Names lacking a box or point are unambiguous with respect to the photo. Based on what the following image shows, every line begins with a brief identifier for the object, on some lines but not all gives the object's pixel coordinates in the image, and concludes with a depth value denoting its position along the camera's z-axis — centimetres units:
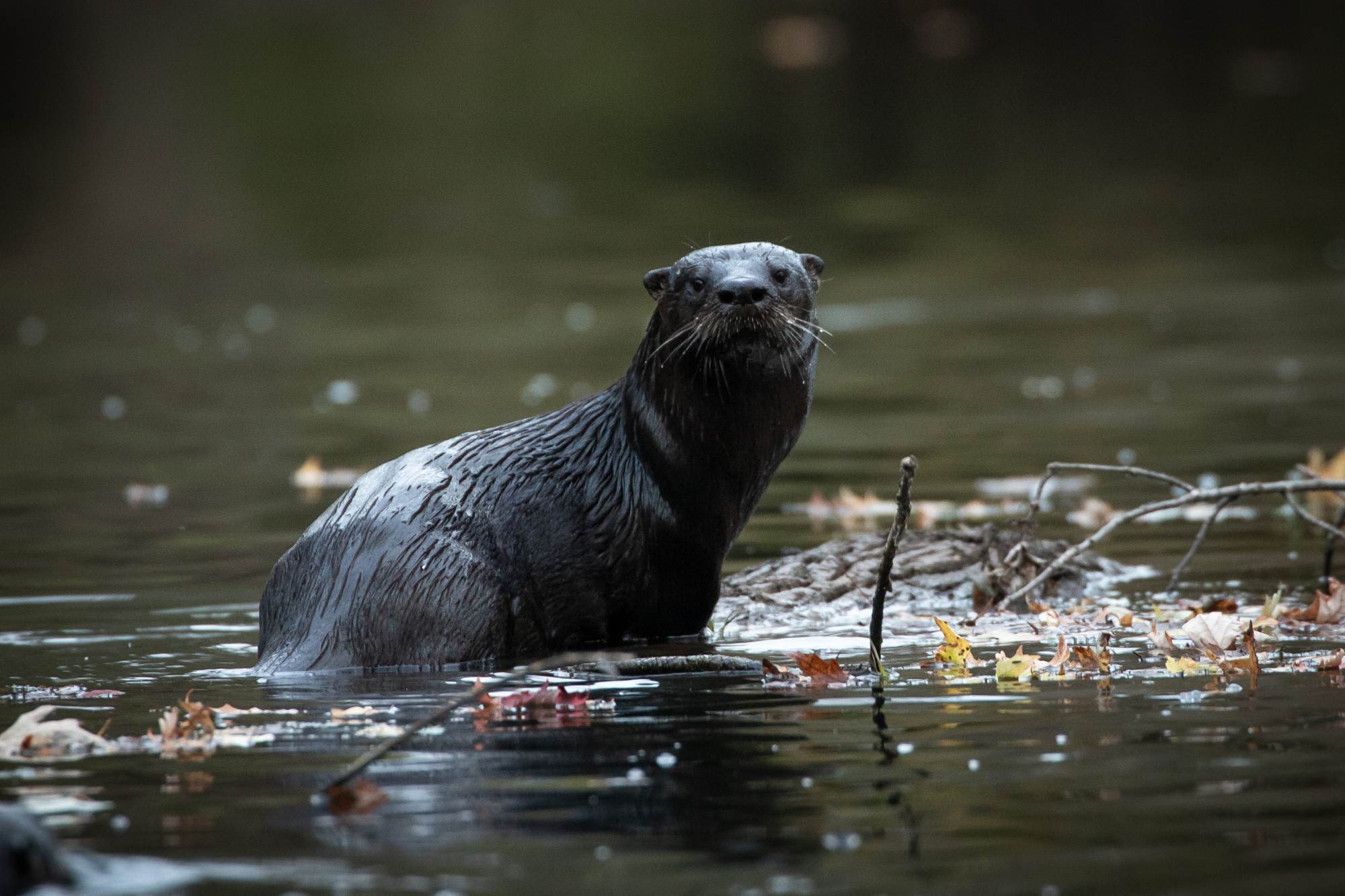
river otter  1348
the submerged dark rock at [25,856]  796
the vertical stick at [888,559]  1149
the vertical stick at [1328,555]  1546
